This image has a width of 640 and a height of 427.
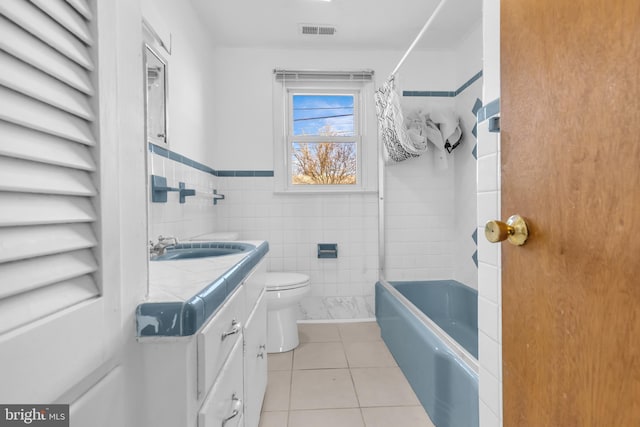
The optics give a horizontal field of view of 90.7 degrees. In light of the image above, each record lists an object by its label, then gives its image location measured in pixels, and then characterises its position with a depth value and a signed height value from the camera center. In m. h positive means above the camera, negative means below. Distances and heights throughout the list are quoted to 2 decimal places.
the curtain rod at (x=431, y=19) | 1.66 +1.09
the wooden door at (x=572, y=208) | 0.48 +0.01
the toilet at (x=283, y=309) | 2.07 -0.65
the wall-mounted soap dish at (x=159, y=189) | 1.49 +0.13
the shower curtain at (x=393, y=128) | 2.22 +0.63
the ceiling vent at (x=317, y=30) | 2.42 +1.44
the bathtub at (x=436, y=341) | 1.26 -0.72
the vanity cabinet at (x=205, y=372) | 0.57 -0.33
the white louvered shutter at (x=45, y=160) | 0.33 +0.07
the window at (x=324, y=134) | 2.76 +0.72
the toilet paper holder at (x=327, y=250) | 2.74 -0.31
